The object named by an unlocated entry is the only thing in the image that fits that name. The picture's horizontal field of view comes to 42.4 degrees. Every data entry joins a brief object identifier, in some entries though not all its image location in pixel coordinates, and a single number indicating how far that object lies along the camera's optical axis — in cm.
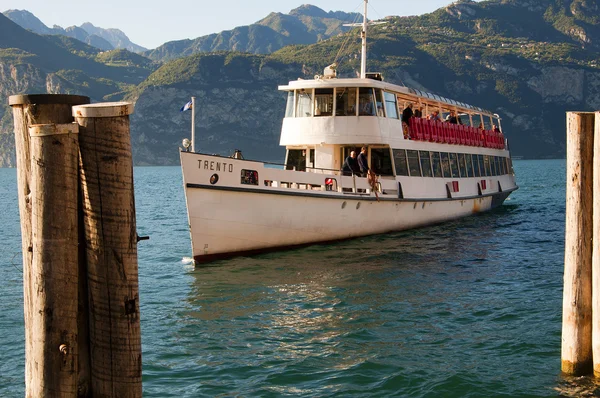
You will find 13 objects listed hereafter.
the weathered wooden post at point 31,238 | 559
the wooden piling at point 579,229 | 827
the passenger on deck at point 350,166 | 2183
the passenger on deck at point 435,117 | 2758
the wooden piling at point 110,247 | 548
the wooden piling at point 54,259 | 541
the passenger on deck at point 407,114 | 2506
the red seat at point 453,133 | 2845
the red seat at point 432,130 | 2634
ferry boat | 1825
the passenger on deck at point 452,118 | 2972
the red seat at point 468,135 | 3028
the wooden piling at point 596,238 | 789
